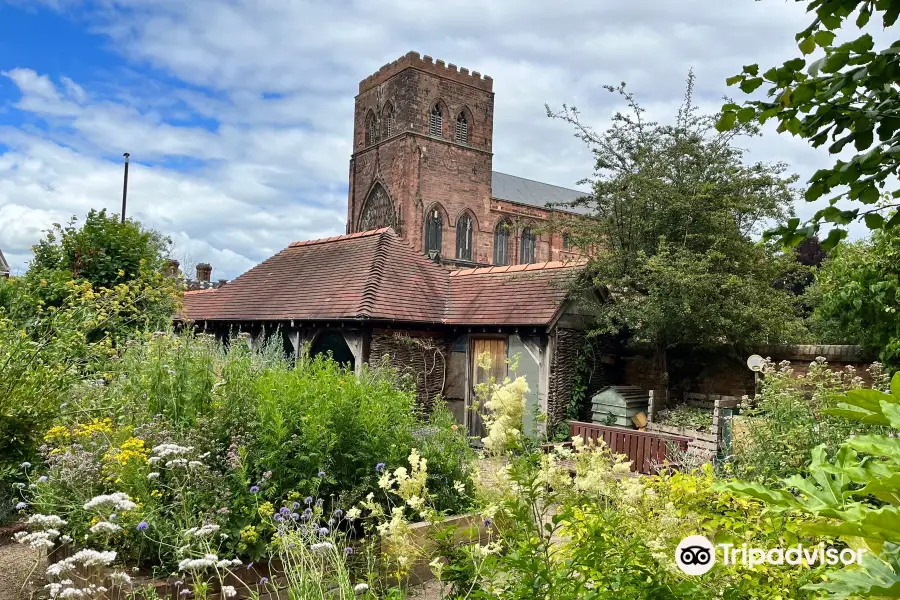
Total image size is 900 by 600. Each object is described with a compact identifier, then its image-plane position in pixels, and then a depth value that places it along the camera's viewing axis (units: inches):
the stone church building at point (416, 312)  473.1
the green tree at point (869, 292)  335.3
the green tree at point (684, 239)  406.0
